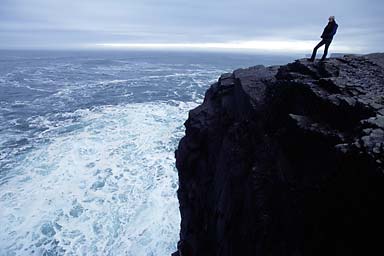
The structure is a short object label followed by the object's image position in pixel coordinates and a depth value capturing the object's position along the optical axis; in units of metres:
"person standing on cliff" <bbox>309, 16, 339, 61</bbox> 11.83
